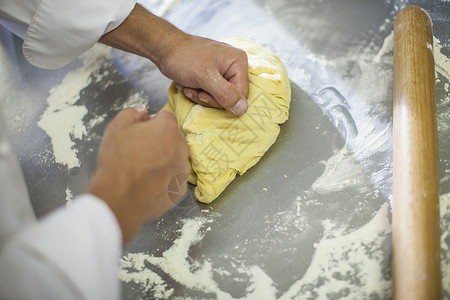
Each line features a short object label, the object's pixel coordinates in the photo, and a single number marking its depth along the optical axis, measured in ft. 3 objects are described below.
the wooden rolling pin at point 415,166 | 2.97
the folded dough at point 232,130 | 3.92
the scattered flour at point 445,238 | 3.25
